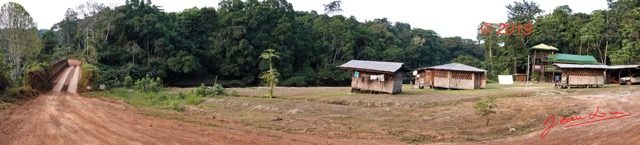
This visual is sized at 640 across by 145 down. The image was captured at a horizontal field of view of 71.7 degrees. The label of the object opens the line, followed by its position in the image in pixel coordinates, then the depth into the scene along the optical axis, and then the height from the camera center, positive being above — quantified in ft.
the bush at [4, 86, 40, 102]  86.61 -4.24
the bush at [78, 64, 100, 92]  115.75 -1.49
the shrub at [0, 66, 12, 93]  87.42 -1.73
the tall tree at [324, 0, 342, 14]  282.97 +44.20
